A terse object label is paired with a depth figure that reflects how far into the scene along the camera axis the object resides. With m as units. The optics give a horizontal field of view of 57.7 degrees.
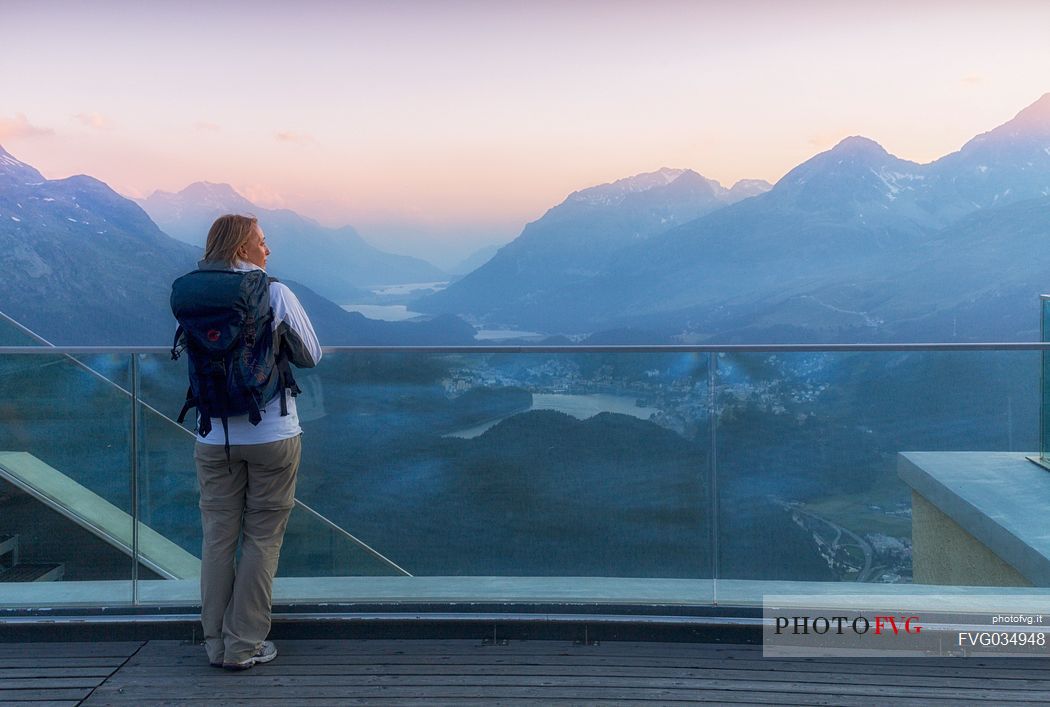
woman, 2.49
